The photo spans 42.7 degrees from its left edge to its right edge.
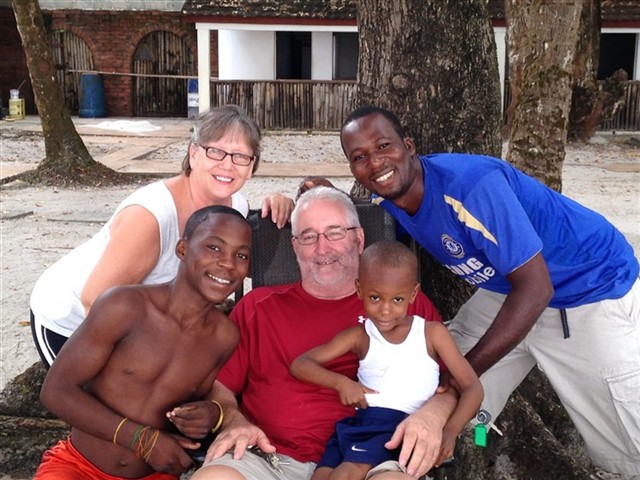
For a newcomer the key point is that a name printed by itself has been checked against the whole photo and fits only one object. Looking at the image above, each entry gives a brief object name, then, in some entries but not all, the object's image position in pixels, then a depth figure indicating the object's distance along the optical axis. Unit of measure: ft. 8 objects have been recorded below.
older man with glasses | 9.59
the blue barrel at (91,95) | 75.72
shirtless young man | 8.87
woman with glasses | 9.86
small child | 9.29
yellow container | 74.02
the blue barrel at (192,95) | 74.13
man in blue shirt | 9.30
